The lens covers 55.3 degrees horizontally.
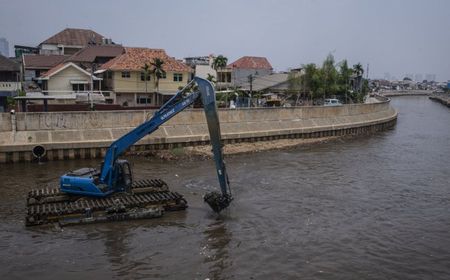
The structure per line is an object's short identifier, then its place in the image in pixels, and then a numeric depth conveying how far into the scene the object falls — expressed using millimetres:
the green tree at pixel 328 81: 61969
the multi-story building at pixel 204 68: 61800
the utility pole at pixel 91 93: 34119
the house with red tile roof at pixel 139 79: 44844
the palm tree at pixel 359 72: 78094
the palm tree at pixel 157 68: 44375
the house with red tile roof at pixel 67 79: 44469
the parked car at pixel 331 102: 53544
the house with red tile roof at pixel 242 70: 64562
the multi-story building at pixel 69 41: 69000
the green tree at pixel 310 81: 61312
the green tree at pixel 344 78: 63938
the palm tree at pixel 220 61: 59388
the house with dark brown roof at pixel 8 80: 39522
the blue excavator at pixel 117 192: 15266
